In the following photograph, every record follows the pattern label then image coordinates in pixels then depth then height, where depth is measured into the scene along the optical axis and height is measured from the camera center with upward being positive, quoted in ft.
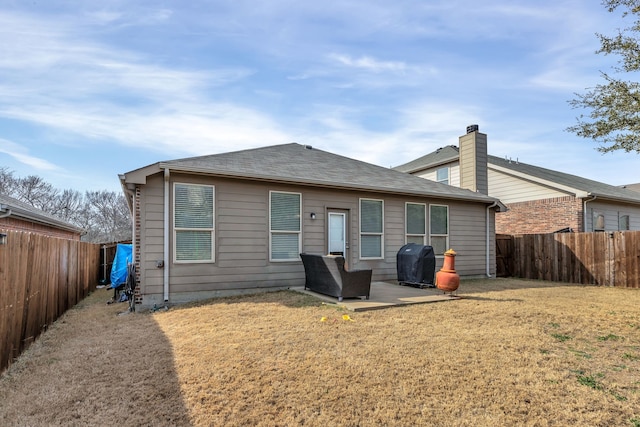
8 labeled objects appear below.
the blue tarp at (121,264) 28.63 -2.84
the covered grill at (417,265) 27.99 -2.78
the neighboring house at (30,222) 27.62 +0.91
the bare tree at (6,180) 77.71 +11.64
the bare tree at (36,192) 83.35 +9.77
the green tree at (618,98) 19.40 +7.96
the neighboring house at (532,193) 41.70 +5.26
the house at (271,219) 22.65 +0.99
